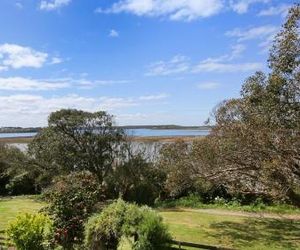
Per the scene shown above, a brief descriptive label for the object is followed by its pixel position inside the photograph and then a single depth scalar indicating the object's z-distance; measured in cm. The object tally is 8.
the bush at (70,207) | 612
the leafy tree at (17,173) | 1590
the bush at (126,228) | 528
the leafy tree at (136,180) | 1280
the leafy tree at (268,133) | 599
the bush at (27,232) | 576
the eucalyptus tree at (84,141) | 1378
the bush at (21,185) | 1632
